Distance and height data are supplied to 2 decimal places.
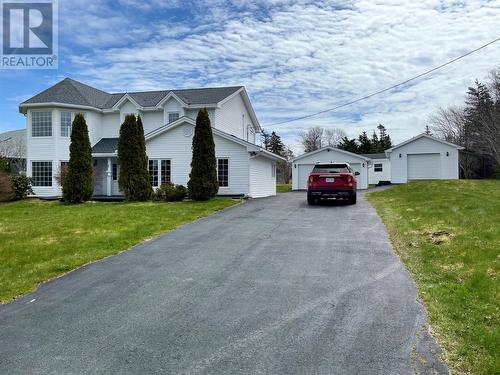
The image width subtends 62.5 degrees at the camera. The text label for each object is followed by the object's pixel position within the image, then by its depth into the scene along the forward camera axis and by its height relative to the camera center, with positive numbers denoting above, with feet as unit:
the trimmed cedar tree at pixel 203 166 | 65.16 +2.78
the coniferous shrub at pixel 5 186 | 72.53 -0.37
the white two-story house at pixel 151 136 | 74.64 +9.67
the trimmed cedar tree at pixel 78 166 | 68.08 +2.99
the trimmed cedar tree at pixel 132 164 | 68.13 +3.34
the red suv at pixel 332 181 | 56.65 +0.25
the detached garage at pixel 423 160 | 106.11 +6.05
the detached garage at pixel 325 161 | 115.24 +6.07
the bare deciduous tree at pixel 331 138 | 252.79 +27.70
